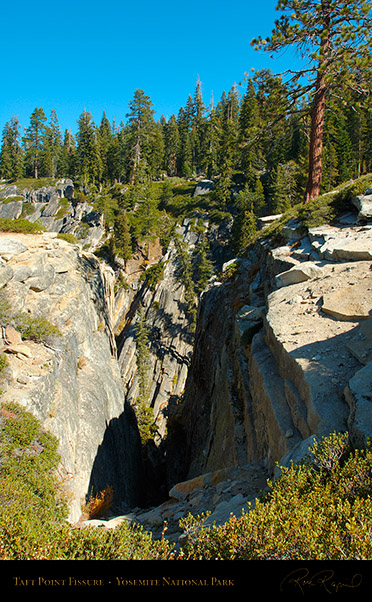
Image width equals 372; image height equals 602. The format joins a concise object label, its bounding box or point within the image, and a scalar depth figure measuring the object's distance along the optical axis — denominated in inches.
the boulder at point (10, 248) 792.0
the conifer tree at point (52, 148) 3592.5
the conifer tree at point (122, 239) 2335.1
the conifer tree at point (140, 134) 2947.8
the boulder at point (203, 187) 2837.1
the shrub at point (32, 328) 668.1
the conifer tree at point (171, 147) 3572.8
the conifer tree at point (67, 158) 3319.4
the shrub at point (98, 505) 568.1
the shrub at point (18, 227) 1008.9
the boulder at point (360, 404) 197.8
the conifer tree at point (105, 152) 3265.3
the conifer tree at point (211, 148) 2886.3
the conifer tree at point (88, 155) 3046.3
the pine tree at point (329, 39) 518.9
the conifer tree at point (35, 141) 3506.4
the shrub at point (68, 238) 1238.7
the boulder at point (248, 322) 510.3
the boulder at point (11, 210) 3100.4
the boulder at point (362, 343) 274.4
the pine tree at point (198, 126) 3565.5
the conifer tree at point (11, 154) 3592.5
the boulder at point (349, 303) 337.7
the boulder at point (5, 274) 709.3
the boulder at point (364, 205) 500.4
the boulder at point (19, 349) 611.8
